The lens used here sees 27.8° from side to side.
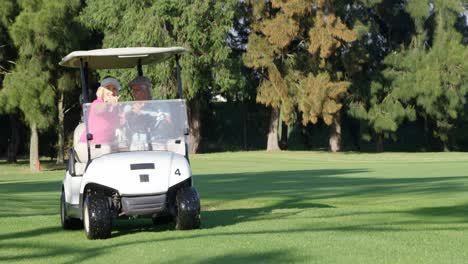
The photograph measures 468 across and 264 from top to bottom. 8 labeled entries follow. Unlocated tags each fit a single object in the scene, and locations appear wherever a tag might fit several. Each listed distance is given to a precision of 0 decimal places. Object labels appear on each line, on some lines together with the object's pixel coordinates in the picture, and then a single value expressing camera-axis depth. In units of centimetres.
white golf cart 989
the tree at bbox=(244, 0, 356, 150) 4981
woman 1078
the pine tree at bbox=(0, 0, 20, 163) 4369
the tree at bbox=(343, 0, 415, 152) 5388
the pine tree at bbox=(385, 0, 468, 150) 5291
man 1091
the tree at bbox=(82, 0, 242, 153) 4597
